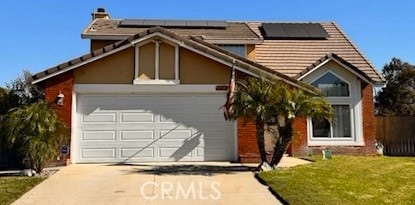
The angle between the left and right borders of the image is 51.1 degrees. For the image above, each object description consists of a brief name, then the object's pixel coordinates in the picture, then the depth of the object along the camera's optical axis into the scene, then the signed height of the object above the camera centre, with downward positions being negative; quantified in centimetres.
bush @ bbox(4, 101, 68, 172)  1223 -11
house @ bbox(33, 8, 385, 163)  1493 +102
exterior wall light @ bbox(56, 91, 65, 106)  1462 +104
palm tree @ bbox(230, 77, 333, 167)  1243 +61
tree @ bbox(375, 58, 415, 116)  3594 +287
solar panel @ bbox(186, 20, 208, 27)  2239 +555
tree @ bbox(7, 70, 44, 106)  1817 +174
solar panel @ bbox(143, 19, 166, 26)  2225 +559
